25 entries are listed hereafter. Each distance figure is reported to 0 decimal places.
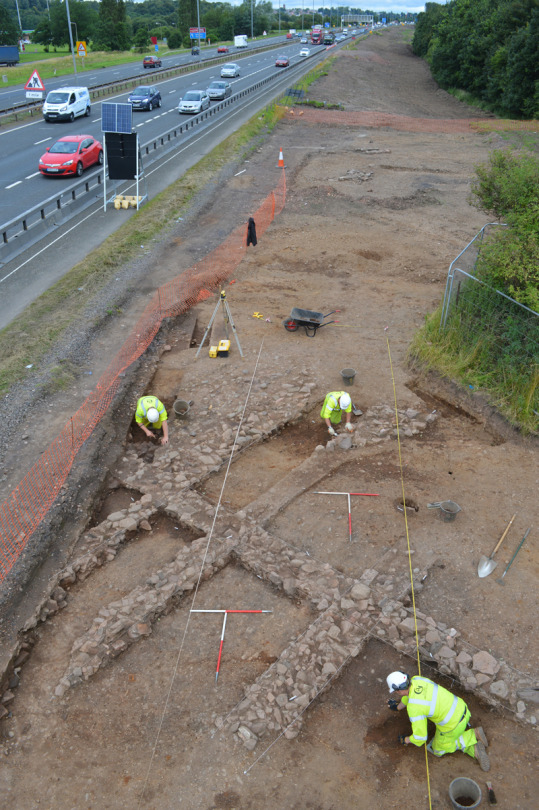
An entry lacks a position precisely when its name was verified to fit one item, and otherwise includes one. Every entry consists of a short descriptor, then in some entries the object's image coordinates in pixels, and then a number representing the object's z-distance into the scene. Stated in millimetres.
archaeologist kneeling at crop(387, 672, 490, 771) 6453
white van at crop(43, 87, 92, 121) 37969
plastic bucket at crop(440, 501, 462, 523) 9664
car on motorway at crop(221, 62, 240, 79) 60650
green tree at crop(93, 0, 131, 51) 81775
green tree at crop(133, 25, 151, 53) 92875
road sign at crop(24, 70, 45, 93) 32381
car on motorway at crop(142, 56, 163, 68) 64625
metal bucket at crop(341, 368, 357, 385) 13031
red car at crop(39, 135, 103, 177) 26500
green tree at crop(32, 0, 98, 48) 83812
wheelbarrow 15047
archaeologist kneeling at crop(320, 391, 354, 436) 11227
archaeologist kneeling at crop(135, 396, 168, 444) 10930
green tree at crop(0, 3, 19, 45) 75812
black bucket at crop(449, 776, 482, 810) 6270
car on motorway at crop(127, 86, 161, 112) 43000
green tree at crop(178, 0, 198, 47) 103000
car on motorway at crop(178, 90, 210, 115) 41438
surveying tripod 13577
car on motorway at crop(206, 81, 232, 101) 47188
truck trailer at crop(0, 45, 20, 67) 63575
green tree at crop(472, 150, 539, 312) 12375
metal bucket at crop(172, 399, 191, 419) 12039
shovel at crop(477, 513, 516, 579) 8789
